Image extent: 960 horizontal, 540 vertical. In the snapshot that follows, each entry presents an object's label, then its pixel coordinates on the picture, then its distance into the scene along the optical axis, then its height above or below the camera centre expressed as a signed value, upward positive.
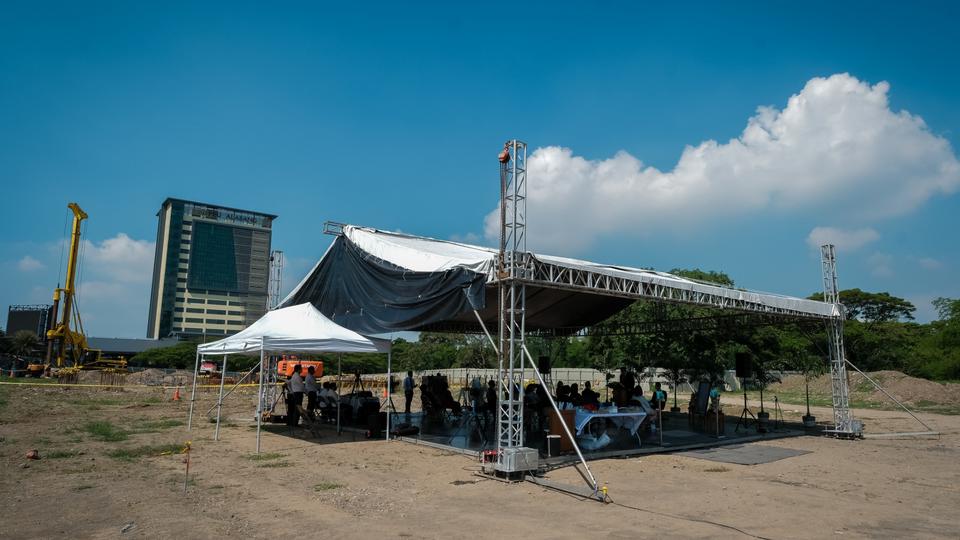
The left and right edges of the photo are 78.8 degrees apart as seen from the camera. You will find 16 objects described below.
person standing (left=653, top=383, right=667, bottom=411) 13.35 -0.85
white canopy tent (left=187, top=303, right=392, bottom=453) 10.50 +0.25
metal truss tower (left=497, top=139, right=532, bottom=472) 8.43 +0.82
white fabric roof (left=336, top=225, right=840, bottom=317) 9.58 +1.63
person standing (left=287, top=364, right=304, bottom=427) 12.97 -1.05
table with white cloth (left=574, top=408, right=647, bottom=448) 10.48 -1.08
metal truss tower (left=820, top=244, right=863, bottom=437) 13.51 -0.13
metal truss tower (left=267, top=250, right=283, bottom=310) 18.20 +2.16
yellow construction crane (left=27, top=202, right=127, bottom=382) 36.50 +0.52
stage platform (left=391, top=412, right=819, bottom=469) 10.47 -1.62
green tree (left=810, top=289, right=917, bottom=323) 52.12 +5.56
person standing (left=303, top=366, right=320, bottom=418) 13.82 -0.87
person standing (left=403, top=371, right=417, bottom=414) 16.18 -0.94
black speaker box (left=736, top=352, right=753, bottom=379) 13.94 -0.03
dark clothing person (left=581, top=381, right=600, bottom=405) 11.81 -0.79
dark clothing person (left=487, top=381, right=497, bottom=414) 13.80 -0.97
